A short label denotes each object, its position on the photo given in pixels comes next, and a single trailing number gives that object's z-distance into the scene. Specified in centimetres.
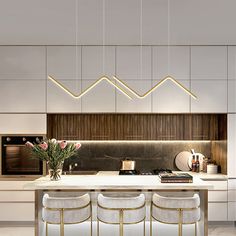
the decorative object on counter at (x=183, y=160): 612
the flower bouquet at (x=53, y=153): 414
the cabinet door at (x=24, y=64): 556
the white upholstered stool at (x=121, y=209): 377
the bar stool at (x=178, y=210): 377
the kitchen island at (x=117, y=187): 386
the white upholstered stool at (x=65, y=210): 380
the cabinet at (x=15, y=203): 552
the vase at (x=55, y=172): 418
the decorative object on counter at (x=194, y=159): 598
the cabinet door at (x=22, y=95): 555
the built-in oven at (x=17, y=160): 559
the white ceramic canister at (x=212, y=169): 579
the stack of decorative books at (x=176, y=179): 400
